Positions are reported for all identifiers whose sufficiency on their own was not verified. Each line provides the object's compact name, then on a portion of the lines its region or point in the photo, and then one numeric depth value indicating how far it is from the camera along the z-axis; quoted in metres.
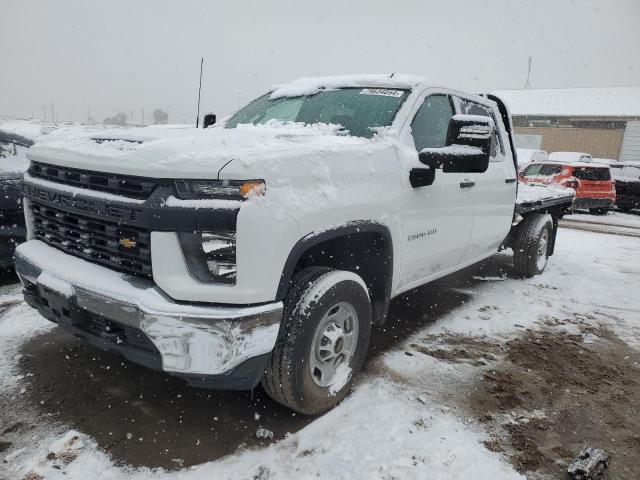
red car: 12.51
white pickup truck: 2.00
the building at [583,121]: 34.03
